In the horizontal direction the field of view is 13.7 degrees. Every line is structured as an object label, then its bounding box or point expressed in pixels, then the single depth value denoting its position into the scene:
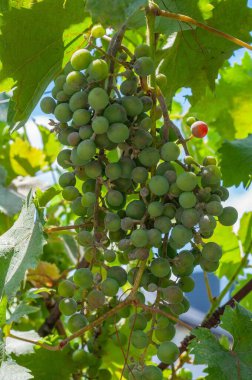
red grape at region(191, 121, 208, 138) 0.81
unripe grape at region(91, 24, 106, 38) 0.81
